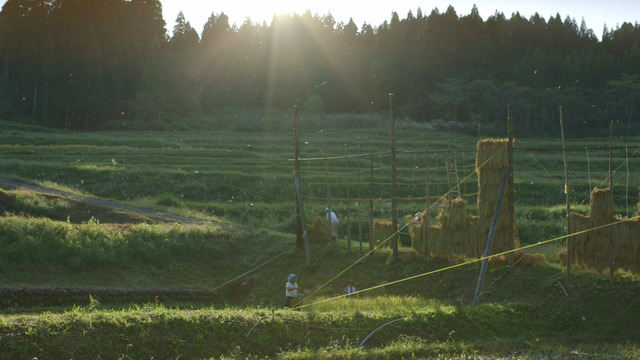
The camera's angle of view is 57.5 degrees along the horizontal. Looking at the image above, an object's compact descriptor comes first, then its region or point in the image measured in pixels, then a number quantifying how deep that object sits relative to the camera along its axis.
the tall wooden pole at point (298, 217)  21.77
